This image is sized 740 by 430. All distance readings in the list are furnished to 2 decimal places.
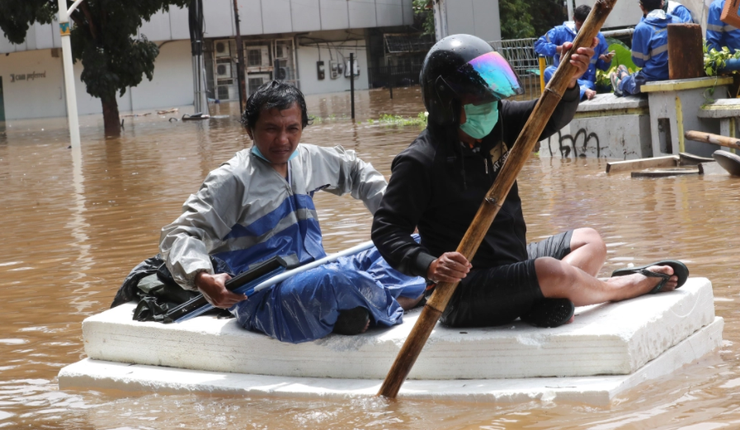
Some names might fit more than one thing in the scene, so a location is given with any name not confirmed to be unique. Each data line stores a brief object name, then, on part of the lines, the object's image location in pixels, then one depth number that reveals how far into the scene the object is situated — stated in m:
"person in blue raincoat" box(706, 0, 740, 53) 11.42
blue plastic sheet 4.05
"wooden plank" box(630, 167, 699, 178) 9.85
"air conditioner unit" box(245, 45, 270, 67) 50.38
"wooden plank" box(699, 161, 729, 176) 9.65
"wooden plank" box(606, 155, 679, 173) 10.61
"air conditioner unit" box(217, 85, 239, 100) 49.59
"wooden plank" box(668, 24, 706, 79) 10.85
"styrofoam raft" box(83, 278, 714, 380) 3.68
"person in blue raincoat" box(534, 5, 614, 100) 12.59
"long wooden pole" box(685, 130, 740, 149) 9.73
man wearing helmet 3.74
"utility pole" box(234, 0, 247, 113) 31.94
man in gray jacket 4.05
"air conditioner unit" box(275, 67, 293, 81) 49.00
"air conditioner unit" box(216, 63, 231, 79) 49.41
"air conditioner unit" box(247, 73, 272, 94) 50.16
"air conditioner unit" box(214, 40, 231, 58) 49.12
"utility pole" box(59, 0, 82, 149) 21.19
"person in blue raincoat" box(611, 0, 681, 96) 11.42
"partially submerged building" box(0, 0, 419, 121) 45.41
